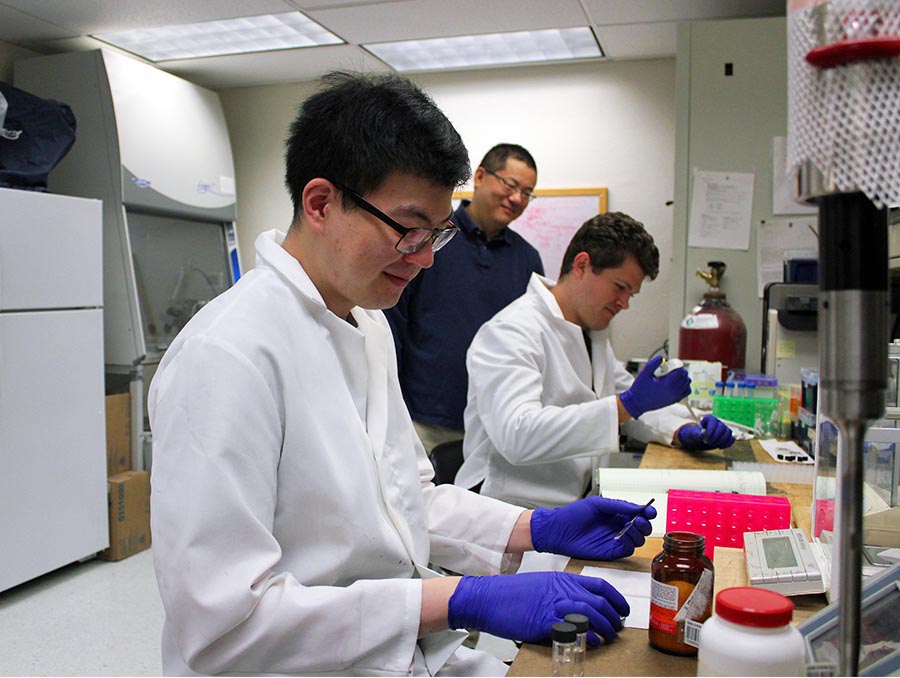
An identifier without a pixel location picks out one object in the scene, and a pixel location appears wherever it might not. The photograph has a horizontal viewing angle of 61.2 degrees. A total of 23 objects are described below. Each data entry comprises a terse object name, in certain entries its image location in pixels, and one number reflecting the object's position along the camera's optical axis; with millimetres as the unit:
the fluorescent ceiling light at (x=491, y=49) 3719
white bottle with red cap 644
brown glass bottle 900
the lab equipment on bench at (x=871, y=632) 686
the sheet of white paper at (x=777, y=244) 3047
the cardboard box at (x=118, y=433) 3445
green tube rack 2477
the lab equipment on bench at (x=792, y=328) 2648
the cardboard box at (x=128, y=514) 3295
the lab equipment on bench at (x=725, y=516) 1332
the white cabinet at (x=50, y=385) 2820
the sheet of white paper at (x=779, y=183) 2966
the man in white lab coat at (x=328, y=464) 915
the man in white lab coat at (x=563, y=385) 1938
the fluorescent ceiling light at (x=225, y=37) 3500
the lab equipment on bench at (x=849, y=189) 528
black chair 2004
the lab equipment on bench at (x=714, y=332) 2961
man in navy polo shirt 2699
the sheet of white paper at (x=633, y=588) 1029
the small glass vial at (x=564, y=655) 816
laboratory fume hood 3574
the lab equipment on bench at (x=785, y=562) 1045
